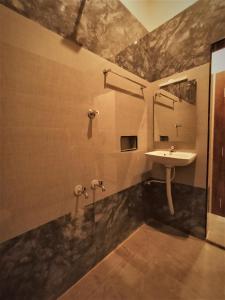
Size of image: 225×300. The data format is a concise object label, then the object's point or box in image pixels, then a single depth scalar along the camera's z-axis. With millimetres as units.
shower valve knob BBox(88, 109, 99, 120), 1294
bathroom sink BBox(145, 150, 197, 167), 1528
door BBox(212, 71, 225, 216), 2090
